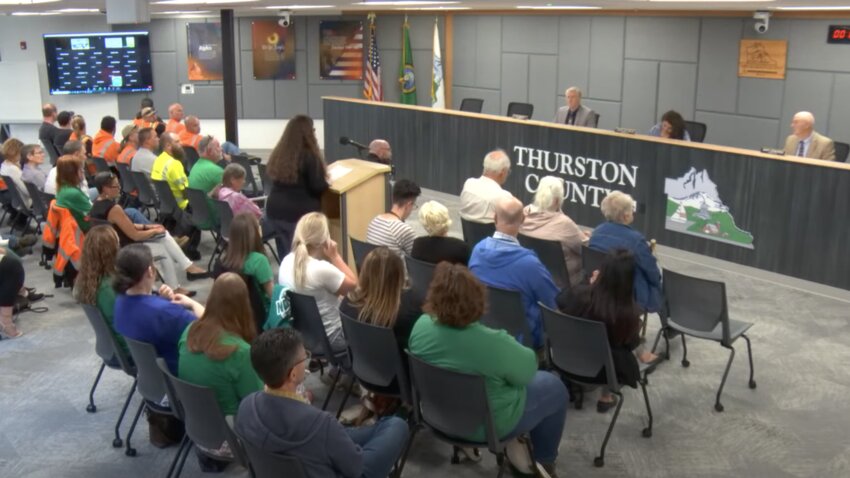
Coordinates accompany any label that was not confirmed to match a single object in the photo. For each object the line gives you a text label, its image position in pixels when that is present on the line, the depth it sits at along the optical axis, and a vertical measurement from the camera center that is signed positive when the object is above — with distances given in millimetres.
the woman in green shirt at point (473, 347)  3914 -1313
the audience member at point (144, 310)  4555 -1341
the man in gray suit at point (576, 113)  10734 -688
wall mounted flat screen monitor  14805 -145
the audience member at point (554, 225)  6324 -1223
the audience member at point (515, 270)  5145 -1257
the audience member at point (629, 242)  5590 -1211
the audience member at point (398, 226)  6141 -1203
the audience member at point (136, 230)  7055 -1467
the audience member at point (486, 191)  7094 -1095
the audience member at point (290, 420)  3328 -1393
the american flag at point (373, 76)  14914 -355
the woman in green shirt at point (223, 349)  4078 -1374
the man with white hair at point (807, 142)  8578 -817
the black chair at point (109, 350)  4863 -1689
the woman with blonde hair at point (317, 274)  5082 -1275
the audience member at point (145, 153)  9188 -1051
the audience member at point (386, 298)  4488 -1263
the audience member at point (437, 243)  5664 -1220
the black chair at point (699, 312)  5293 -1570
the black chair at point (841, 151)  8713 -917
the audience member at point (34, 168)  8859 -1172
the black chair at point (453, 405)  3881 -1597
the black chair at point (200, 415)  3799 -1634
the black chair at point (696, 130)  10000 -829
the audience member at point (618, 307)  4602 -1340
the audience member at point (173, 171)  8555 -1156
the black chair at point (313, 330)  4926 -1579
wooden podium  6984 -1173
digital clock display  9912 +287
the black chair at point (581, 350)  4590 -1577
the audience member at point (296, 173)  6715 -908
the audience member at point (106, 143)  10352 -1076
